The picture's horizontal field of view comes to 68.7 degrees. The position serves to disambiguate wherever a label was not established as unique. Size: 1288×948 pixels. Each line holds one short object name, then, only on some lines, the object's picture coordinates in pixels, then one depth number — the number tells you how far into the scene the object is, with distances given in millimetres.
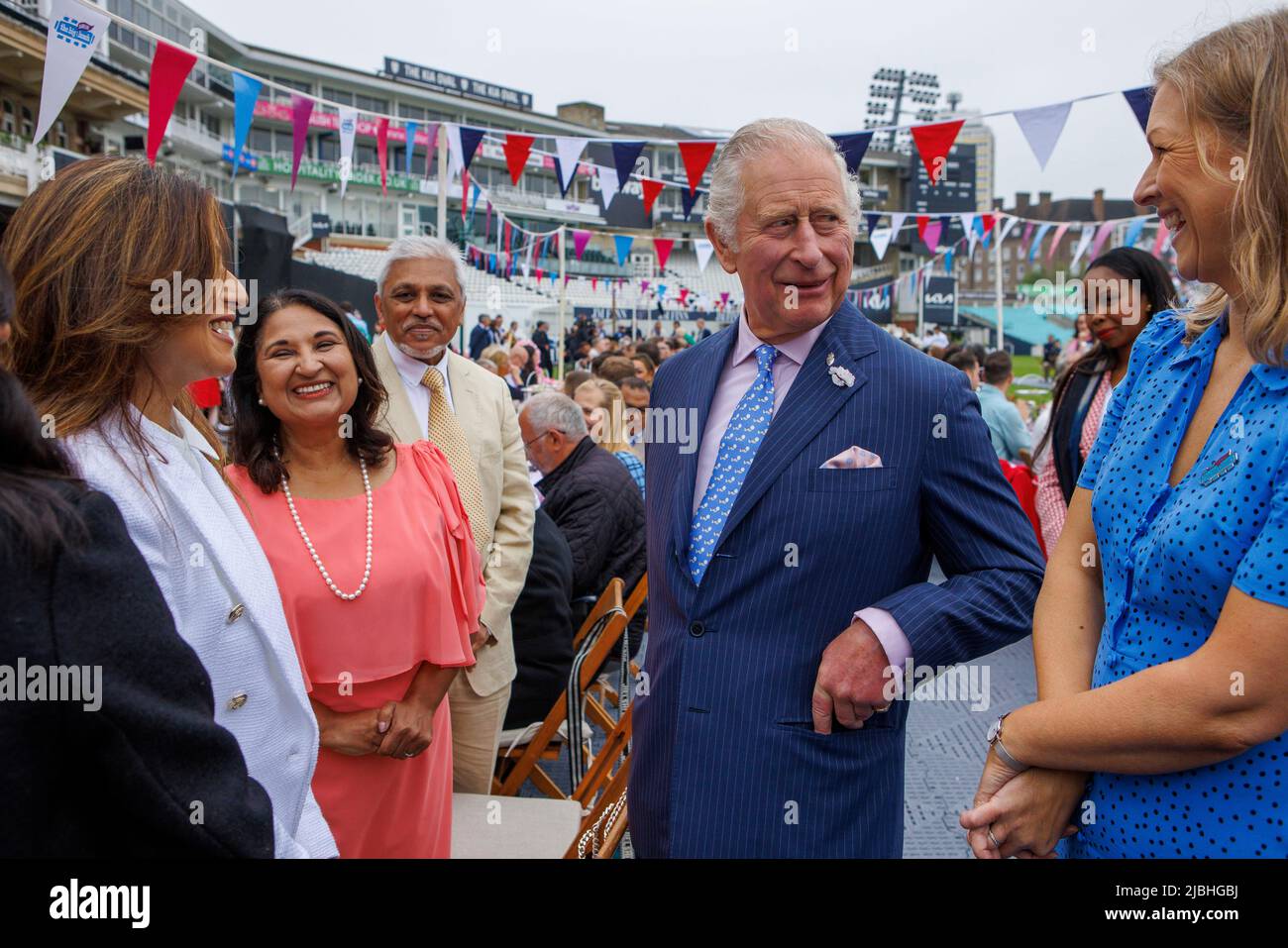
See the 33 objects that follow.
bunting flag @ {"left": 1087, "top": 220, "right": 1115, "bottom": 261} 21516
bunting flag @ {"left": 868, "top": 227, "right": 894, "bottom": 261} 19048
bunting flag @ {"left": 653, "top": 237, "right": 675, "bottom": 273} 20425
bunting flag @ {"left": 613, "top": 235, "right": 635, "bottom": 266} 23469
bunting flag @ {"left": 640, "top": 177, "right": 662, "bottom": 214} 12977
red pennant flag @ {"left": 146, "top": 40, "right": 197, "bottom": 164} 5949
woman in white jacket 1376
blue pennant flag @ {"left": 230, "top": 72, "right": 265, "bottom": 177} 7133
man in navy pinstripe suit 1736
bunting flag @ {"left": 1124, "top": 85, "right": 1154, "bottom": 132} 6704
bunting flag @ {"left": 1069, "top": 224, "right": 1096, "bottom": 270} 22716
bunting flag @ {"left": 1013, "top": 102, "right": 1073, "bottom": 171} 8102
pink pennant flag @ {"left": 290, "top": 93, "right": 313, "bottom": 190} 8383
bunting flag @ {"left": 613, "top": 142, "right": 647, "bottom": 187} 9594
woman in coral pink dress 2289
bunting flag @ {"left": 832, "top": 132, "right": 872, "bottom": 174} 7918
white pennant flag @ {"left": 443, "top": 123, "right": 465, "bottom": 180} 9396
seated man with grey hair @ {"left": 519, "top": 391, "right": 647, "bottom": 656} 4551
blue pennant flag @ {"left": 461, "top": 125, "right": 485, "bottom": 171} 9391
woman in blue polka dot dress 1140
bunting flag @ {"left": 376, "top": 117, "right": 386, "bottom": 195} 10347
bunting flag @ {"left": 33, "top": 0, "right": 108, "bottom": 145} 5027
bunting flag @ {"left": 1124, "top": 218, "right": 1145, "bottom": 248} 20442
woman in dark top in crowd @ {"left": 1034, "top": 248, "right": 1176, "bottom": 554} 3824
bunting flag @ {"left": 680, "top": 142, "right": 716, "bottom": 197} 8562
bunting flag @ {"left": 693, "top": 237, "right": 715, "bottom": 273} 21378
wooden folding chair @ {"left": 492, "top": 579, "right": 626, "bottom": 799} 3029
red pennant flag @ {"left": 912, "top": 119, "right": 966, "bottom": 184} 8008
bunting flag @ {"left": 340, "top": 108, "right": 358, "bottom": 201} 8939
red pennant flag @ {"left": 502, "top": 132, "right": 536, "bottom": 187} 9438
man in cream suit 3195
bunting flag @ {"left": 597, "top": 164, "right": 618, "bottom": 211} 11898
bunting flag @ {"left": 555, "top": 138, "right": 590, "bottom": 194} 9367
